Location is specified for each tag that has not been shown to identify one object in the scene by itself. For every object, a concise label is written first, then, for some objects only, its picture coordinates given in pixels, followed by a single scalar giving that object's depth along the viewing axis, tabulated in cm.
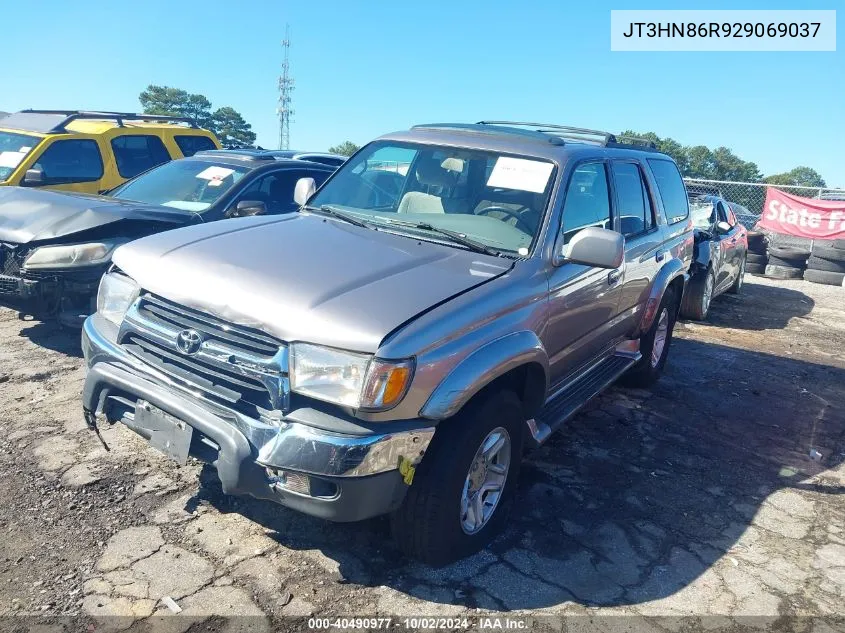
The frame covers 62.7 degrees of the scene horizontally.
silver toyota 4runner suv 265
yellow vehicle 832
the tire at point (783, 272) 1317
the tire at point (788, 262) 1315
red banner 1409
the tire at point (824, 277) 1262
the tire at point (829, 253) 1270
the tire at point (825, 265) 1270
